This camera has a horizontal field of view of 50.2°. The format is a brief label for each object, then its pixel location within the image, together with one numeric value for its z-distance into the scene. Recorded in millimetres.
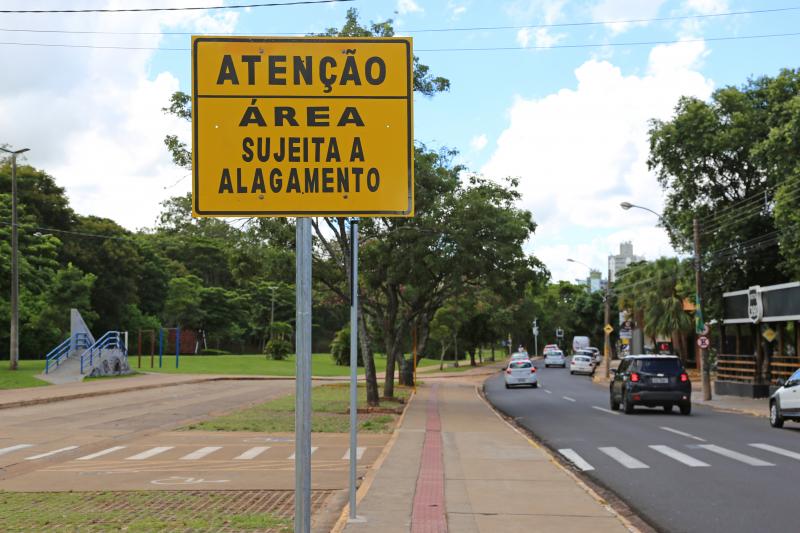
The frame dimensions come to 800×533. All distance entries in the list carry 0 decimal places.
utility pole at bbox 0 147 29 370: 37062
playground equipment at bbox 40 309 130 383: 40812
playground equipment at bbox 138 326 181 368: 54938
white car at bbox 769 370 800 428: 19922
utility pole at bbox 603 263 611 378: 54781
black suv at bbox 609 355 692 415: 25312
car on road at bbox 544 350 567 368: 76938
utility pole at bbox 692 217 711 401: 32156
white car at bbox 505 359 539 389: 44500
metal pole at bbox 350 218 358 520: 7820
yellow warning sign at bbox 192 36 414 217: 5383
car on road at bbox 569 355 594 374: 62250
